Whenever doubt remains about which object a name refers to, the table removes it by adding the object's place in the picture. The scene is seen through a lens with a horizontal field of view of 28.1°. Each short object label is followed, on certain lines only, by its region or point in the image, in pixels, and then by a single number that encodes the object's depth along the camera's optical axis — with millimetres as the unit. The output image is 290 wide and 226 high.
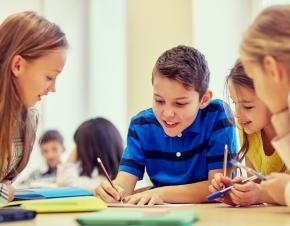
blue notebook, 1251
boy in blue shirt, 1421
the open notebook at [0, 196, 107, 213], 1038
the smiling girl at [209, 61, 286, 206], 1201
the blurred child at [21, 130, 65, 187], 3337
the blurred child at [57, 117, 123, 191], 2451
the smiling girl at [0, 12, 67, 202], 1352
